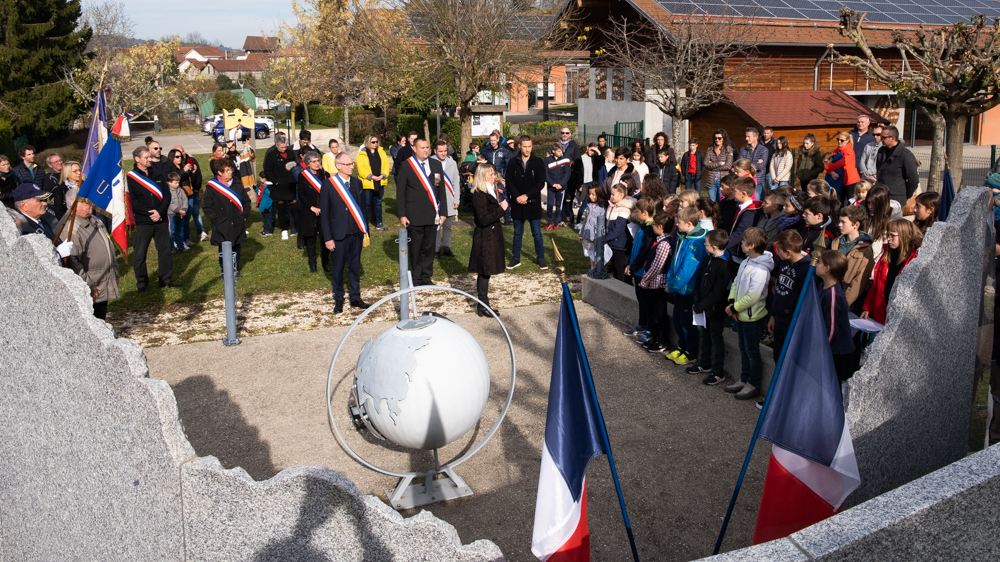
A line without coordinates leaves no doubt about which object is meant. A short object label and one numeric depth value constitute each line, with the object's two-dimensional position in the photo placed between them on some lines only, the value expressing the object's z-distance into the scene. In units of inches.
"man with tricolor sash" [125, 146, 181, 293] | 446.9
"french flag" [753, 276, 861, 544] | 161.2
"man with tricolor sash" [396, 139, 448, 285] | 424.5
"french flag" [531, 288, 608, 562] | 148.5
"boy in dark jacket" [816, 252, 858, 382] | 244.7
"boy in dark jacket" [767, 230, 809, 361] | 259.8
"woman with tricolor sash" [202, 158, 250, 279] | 462.0
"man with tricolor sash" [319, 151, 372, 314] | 395.2
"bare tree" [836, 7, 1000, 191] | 608.4
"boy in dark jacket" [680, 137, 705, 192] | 653.3
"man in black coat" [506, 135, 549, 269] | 502.3
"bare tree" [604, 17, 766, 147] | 801.6
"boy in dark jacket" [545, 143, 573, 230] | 613.0
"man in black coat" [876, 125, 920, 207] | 467.8
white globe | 201.9
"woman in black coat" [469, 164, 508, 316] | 386.3
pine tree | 1374.3
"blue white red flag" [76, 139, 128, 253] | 311.1
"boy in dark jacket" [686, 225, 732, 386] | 288.4
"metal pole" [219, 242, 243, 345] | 358.9
